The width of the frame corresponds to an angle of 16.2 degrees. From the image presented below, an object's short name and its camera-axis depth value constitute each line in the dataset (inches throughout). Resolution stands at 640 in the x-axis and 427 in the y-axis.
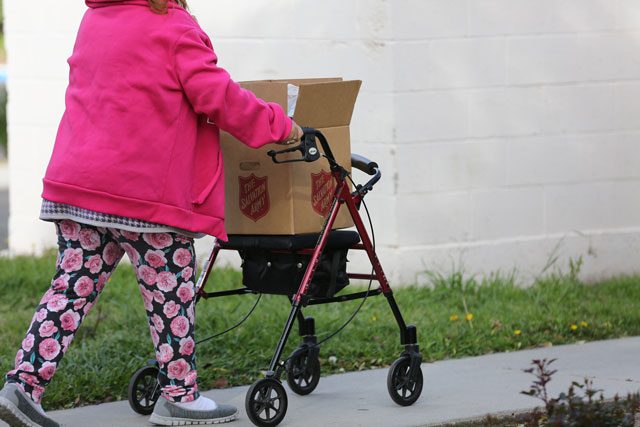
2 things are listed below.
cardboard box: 330.5
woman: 304.1
